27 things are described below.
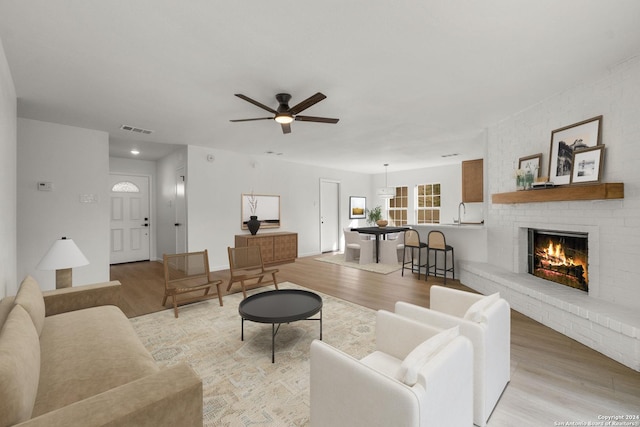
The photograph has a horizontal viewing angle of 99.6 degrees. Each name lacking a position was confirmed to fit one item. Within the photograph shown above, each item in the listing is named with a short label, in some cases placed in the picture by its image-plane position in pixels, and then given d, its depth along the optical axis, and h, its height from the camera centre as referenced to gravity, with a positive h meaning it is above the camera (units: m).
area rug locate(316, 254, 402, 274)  5.80 -1.28
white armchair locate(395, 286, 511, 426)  1.66 -0.82
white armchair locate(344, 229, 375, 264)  6.44 -0.93
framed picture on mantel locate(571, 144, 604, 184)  2.80 +0.48
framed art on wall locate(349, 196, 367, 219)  9.32 +0.12
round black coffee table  2.44 -0.96
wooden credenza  6.12 -0.79
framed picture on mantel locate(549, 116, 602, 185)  2.87 +0.75
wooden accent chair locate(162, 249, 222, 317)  3.43 -0.91
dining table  6.56 -0.51
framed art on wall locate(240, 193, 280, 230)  6.46 +0.05
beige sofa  1.03 -0.82
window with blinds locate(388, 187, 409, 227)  9.30 +0.10
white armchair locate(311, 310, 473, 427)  1.10 -0.80
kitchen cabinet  5.61 +0.60
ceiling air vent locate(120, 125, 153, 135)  4.30 +1.36
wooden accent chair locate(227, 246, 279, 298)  4.10 -0.87
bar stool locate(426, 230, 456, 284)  4.85 -0.68
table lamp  2.54 -0.46
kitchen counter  4.73 -0.57
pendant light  7.77 +0.52
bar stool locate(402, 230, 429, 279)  5.21 -0.64
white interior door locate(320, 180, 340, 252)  8.39 -0.17
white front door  6.74 -0.16
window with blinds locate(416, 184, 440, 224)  8.54 +0.20
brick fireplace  2.30 -0.98
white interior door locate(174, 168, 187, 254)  5.73 -0.01
